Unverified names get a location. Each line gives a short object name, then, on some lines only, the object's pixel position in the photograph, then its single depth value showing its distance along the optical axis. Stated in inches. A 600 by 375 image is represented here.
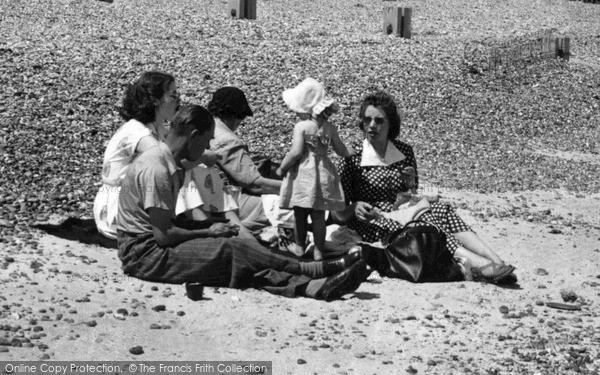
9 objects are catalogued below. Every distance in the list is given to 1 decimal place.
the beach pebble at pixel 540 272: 609.6
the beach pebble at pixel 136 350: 451.2
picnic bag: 577.4
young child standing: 583.0
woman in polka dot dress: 609.6
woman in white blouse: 589.8
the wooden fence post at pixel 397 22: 1335.4
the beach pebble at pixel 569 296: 564.4
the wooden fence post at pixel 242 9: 1330.9
